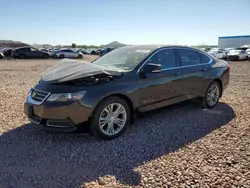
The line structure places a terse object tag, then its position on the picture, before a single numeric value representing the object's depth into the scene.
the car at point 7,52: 27.86
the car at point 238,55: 26.42
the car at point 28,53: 26.81
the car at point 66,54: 30.30
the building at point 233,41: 64.57
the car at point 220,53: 28.61
